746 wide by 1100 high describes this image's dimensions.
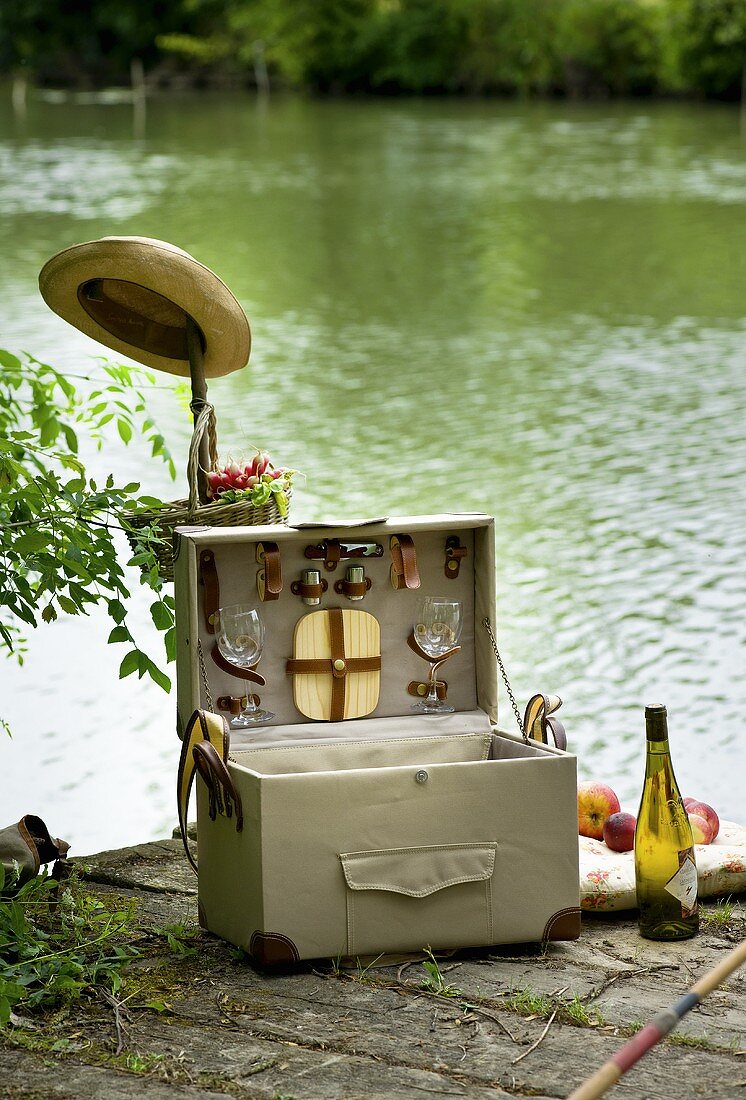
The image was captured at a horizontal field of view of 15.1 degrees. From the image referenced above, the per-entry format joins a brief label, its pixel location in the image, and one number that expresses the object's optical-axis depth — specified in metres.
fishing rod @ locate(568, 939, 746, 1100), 3.10
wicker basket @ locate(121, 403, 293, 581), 5.43
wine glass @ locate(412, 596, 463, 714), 5.51
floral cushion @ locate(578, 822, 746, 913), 5.55
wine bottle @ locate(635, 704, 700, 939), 5.20
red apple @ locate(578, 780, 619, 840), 6.35
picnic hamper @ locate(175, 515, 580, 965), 4.83
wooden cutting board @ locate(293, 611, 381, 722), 5.55
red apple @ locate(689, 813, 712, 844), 6.10
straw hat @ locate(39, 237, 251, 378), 5.44
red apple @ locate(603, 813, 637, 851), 6.11
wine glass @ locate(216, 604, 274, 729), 5.25
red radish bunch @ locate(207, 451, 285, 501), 5.67
